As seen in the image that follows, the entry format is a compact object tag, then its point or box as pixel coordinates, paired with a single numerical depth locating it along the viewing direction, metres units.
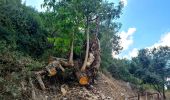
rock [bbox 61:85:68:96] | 5.58
